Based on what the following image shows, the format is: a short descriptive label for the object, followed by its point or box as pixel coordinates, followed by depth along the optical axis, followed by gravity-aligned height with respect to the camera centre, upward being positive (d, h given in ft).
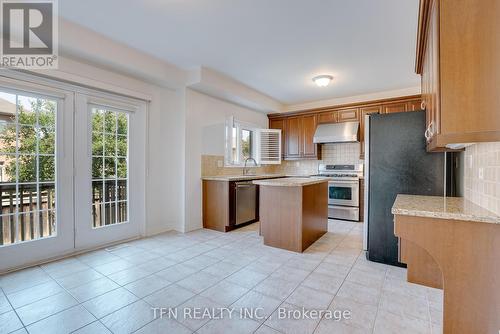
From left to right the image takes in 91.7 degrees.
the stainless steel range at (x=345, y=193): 15.83 -1.81
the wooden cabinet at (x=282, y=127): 19.54 +3.17
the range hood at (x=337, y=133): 16.07 +2.29
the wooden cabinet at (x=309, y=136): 18.13 +2.26
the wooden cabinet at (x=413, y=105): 14.58 +3.72
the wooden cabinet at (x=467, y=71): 4.08 +1.66
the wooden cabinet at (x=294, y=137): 18.81 +2.30
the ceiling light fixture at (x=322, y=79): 12.95 +4.66
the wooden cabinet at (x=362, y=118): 16.02 +3.21
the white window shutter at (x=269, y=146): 18.17 +1.55
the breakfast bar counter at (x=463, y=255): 4.44 -1.71
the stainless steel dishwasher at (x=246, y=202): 13.85 -2.13
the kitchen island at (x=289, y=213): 10.17 -2.07
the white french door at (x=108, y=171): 10.12 -0.19
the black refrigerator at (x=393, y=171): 8.36 -0.18
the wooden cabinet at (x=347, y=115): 16.57 +3.56
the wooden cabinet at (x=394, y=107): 14.99 +3.73
